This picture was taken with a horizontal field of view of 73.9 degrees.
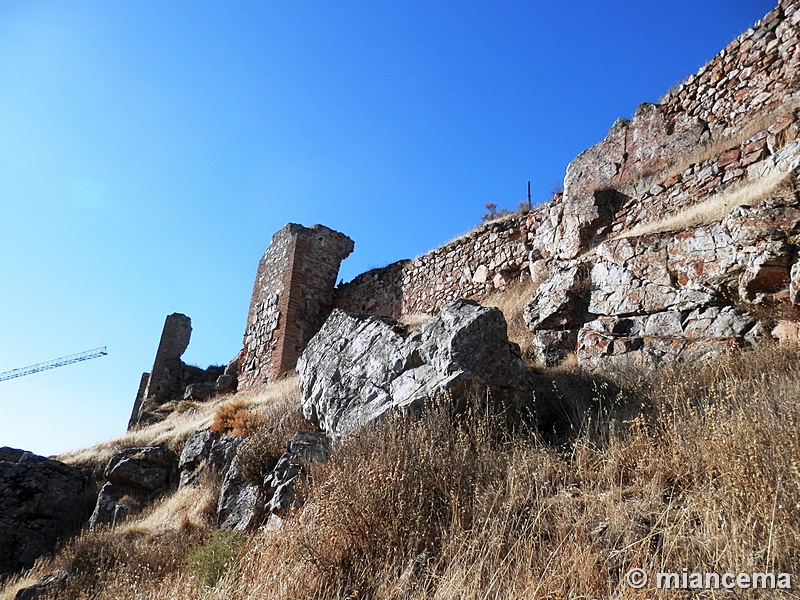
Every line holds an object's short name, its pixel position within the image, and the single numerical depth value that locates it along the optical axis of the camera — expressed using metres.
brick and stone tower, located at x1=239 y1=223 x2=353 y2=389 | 14.08
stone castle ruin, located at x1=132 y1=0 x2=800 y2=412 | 5.81
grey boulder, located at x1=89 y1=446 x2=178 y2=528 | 8.16
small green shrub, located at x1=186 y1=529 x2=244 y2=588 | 4.27
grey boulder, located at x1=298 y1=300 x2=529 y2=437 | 5.13
